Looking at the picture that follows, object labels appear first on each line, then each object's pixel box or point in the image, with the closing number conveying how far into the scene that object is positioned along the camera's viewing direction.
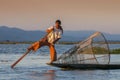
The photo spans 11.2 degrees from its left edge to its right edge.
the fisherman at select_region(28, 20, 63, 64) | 28.33
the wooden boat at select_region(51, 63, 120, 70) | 28.70
